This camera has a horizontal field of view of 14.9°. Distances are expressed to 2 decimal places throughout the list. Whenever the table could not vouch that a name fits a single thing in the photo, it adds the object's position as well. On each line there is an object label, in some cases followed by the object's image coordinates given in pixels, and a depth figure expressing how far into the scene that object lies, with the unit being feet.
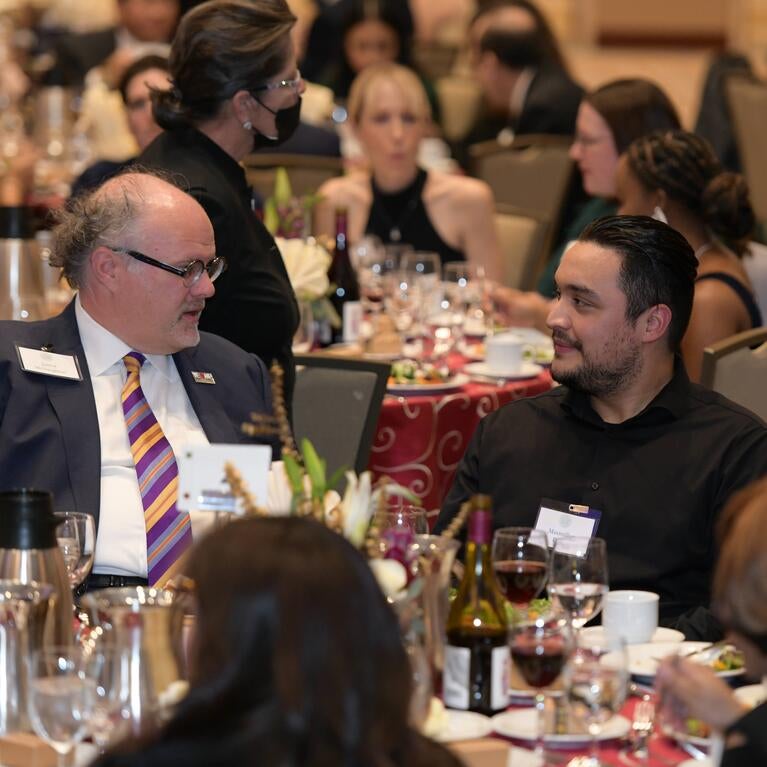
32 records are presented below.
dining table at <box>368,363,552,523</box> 25.77
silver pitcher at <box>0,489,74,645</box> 13.39
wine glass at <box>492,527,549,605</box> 14.39
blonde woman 37.64
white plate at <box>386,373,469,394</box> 26.12
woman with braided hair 25.22
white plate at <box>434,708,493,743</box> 12.46
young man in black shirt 17.70
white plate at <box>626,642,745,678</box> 13.90
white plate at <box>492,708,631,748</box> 12.18
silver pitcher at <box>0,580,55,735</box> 12.21
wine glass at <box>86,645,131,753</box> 11.60
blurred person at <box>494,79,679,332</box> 31.36
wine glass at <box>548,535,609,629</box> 14.61
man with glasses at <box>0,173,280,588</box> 17.78
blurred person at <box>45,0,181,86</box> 50.96
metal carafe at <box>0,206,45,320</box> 26.71
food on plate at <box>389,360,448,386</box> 26.62
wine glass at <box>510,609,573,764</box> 12.88
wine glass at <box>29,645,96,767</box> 11.60
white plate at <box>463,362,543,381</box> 27.62
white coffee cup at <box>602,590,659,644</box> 14.78
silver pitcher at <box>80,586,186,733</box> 11.63
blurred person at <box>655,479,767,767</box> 10.73
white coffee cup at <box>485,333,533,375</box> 27.69
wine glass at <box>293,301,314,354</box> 28.37
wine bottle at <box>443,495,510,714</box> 13.04
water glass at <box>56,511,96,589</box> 14.64
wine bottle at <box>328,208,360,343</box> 30.56
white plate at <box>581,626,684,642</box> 14.90
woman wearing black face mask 22.70
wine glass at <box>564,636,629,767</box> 11.88
